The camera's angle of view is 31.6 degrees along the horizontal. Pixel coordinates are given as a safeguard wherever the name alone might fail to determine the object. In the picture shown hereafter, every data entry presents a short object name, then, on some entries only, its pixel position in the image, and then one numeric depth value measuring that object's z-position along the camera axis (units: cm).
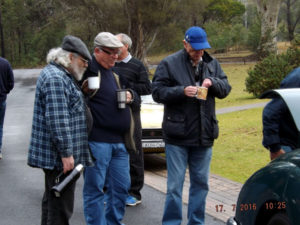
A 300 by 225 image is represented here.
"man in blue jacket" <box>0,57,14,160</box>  923
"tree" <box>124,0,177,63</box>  4425
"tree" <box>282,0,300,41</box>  7862
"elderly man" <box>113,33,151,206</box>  605
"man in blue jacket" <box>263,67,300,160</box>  452
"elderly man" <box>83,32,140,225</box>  473
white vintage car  869
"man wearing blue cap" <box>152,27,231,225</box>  486
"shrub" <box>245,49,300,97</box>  1938
